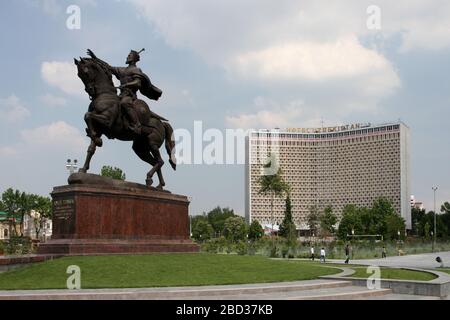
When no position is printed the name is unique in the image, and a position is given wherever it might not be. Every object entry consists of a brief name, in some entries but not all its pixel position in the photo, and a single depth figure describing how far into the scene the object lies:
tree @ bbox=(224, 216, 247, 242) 92.72
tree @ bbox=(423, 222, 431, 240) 93.84
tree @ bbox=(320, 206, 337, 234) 99.50
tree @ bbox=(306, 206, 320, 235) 100.11
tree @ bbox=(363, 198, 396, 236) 89.25
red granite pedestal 16.55
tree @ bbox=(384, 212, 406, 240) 85.06
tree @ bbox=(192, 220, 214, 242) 95.29
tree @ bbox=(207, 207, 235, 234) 114.25
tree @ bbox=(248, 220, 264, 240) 96.69
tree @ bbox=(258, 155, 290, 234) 70.56
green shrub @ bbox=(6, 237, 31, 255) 35.59
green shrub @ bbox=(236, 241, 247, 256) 38.77
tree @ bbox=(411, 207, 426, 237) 109.64
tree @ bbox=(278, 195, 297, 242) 86.51
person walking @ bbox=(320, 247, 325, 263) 33.66
